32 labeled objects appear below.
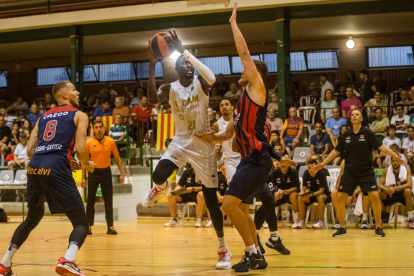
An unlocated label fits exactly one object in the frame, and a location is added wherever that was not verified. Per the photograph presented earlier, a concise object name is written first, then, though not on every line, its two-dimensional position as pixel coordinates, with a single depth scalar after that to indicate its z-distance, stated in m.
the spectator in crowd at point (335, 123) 12.89
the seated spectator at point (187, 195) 11.28
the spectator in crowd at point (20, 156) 14.63
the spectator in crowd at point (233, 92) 15.87
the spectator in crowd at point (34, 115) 16.83
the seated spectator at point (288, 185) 10.49
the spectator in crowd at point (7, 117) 17.69
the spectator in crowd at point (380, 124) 12.91
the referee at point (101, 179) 9.38
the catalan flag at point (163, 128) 14.13
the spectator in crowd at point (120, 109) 15.41
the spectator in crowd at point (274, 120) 13.30
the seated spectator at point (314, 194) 10.32
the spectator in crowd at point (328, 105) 14.02
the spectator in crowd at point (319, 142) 12.34
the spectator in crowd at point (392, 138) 12.09
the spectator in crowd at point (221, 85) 16.64
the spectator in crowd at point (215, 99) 15.52
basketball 5.49
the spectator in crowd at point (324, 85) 15.12
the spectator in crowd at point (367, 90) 14.86
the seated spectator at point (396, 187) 10.16
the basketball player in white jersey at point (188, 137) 5.59
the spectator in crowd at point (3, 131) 16.47
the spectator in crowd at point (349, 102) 13.90
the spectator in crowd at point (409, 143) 11.84
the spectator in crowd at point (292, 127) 13.22
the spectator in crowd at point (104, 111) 15.78
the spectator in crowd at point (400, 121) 12.71
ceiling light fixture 16.69
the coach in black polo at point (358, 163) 8.47
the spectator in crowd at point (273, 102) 14.73
